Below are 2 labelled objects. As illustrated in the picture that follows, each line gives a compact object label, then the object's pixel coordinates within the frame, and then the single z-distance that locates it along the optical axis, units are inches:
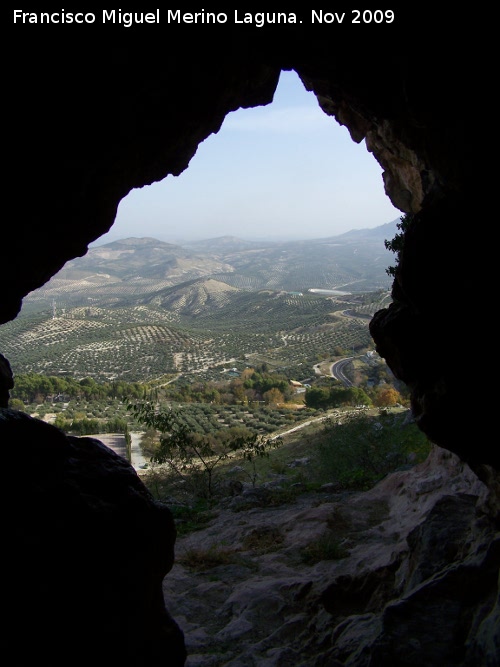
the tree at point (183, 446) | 631.8
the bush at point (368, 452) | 651.8
